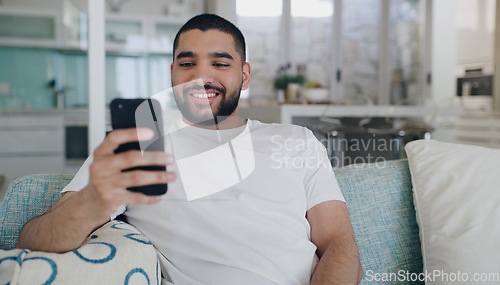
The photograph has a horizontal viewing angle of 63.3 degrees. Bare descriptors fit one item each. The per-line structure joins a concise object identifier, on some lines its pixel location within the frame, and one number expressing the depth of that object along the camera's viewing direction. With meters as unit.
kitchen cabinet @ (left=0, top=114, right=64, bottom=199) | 2.89
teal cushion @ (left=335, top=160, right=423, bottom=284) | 1.14
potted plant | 3.92
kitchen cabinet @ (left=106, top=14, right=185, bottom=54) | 4.19
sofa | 0.71
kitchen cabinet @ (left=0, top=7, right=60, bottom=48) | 2.96
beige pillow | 1.01
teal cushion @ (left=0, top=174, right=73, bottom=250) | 0.95
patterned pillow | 0.69
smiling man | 0.91
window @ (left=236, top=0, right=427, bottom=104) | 4.56
